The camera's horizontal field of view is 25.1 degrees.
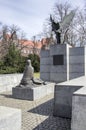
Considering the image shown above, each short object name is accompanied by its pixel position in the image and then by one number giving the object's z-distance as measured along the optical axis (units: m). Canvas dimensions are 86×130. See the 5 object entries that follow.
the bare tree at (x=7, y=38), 37.72
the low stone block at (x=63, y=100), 5.64
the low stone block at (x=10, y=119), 3.60
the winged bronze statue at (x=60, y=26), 14.62
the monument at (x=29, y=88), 8.50
